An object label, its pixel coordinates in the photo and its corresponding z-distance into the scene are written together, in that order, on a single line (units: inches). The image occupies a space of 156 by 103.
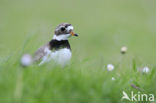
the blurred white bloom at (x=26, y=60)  307.5
